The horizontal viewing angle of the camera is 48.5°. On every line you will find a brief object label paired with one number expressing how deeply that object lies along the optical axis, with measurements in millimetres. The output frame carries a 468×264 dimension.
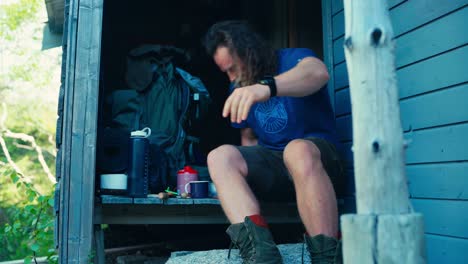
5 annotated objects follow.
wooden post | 1289
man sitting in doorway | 1985
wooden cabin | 2082
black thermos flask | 2955
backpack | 3719
